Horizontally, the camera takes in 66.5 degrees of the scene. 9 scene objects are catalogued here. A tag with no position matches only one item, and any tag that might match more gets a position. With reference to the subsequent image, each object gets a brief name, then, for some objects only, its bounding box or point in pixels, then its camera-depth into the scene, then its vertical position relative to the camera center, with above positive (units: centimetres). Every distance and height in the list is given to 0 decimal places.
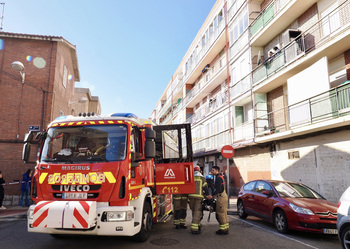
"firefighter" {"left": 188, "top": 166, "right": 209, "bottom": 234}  667 -76
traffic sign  1203 +81
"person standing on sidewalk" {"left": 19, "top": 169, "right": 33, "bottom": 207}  1210 -66
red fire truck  466 -13
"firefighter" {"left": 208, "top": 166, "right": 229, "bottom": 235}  676 -92
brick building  1405 +438
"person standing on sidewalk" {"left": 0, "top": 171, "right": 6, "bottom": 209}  1060 -74
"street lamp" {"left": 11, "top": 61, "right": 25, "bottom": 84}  1157 +452
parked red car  636 -100
